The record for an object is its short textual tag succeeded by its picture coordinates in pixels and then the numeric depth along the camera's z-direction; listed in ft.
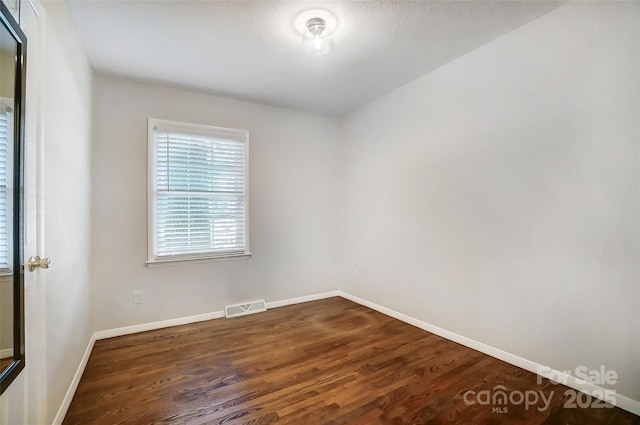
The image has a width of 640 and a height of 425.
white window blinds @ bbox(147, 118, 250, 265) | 10.11
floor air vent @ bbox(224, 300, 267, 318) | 11.09
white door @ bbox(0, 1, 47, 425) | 3.93
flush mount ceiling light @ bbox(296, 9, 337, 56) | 6.66
